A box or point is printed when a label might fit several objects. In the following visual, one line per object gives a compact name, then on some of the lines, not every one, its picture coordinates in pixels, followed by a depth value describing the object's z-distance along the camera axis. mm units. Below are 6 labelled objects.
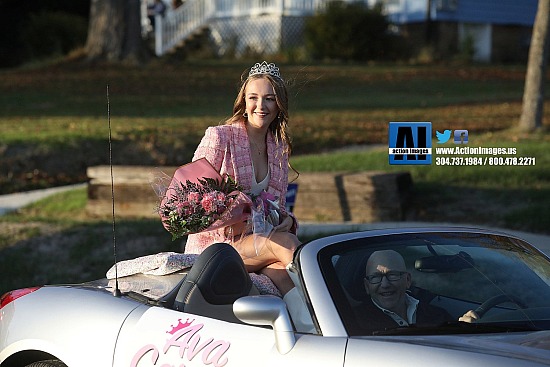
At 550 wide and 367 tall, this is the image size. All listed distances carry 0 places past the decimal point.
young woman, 11633
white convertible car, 7891
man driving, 8547
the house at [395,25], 64437
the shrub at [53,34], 68187
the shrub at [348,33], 60531
